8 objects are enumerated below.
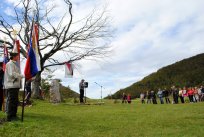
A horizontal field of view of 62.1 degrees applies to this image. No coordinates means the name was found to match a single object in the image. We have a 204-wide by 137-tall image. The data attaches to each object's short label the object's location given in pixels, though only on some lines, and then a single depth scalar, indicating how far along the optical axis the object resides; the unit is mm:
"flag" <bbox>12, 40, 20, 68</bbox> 6824
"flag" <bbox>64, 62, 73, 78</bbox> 15000
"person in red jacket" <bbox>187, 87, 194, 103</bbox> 15998
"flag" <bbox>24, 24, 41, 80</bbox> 5826
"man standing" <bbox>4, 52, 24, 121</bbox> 5590
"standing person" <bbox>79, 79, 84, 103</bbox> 13902
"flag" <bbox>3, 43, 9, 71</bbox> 8317
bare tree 14973
